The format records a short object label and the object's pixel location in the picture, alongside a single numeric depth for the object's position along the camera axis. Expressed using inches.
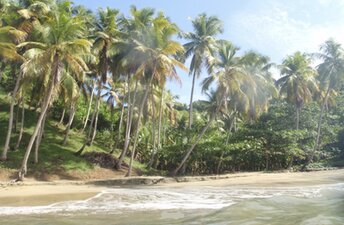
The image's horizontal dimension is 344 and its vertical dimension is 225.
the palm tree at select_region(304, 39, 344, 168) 1651.1
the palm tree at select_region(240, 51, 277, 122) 1314.0
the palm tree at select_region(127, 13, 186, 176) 1062.4
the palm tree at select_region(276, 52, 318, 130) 1721.2
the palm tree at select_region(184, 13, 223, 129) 1363.2
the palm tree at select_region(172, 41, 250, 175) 1219.2
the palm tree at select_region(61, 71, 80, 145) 997.8
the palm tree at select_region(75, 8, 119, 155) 1206.3
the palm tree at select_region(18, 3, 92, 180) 846.5
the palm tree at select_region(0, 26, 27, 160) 834.2
